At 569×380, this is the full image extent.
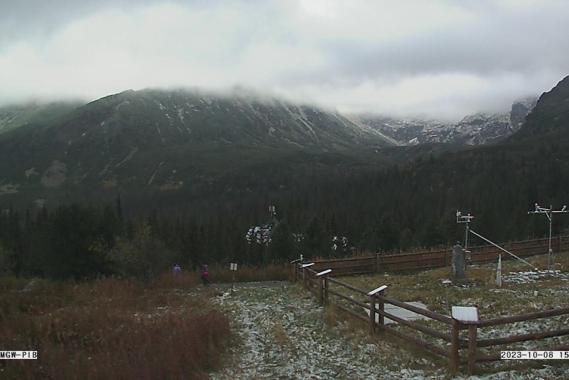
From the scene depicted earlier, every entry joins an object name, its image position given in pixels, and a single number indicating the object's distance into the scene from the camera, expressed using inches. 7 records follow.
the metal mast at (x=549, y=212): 1101.7
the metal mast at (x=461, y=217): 1089.0
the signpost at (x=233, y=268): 1092.0
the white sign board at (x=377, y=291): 561.9
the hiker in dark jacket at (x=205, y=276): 1179.9
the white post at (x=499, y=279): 900.0
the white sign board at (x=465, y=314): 414.9
